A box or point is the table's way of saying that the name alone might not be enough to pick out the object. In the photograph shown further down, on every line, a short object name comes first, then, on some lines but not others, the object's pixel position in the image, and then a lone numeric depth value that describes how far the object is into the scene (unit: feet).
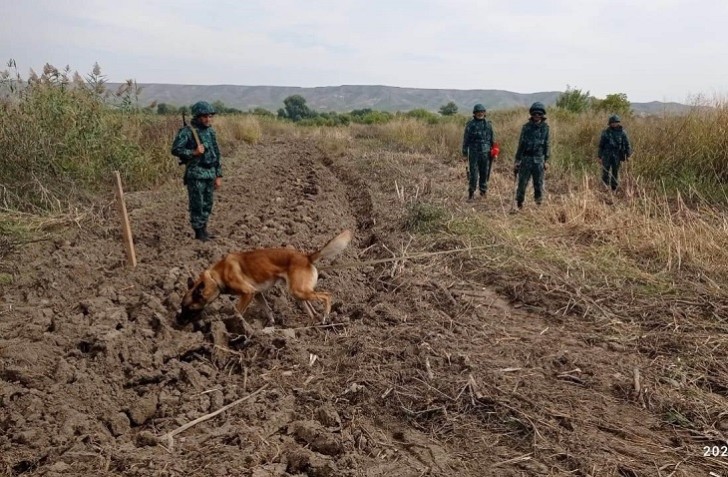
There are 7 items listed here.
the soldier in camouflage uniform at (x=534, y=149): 31.22
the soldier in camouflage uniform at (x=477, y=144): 34.86
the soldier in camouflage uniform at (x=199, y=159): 23.40
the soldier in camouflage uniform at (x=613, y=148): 36.19
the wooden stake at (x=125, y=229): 19.70
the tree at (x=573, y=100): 85.32
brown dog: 15.67
